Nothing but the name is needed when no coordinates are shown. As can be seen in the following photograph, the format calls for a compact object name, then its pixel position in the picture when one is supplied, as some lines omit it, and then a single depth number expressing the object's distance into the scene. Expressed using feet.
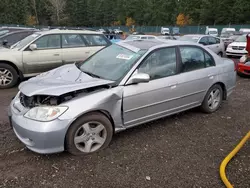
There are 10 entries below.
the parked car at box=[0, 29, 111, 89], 20.92
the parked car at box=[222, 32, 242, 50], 59.56
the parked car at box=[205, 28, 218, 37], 108.03
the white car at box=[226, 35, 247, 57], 42.67
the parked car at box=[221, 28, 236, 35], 84.48
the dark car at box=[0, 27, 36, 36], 40.46
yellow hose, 8.81
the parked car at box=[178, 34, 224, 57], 38.86
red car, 26.33
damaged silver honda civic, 9.53
